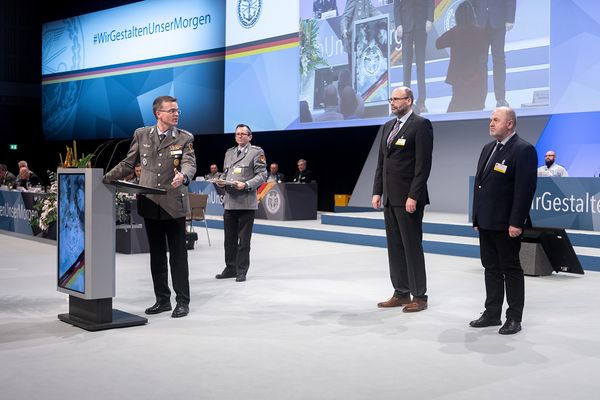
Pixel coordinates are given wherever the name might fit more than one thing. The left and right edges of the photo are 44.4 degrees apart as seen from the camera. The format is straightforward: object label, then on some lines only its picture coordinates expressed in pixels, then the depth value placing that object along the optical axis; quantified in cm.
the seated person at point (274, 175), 1486
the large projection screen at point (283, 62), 1087
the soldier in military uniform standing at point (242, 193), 664
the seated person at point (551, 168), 1100
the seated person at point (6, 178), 1220
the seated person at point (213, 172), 1554
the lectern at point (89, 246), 431
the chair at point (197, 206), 955
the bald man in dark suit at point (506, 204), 432
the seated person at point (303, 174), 1439
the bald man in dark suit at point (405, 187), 497
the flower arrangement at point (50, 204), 850
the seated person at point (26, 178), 1126
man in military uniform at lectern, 478
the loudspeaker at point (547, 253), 695
